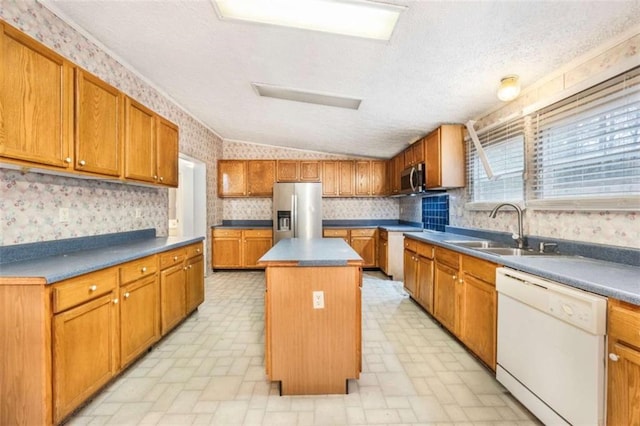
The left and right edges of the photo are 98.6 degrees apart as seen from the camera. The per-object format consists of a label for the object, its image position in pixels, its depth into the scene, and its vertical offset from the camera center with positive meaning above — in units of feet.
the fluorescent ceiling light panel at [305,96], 9.51 +4.24
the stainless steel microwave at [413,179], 11.86 +1.55
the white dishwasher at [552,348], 3.90 -2.25
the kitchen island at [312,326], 5.81 -2.38
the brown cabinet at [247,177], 17.43 +2.29
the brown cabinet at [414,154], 12.10 +2.81
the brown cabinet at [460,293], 6.42 -2.31
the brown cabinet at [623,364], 3.48 -1.99
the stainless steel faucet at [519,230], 7.41 -0.46
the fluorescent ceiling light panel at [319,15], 5.47 +4.15
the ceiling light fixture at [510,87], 6.83 +3.16
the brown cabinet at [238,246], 16.48 -1.99
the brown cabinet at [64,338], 4.37 -2.27
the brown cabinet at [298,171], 17.43 +2.68
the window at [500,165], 7.98 +1.55
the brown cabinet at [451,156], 10.37 +2.15
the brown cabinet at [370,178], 17.78 +2.27
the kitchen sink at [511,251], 6.77 -1.02
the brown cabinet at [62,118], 4.50 +1.95
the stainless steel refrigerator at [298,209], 16.10 +0.24
